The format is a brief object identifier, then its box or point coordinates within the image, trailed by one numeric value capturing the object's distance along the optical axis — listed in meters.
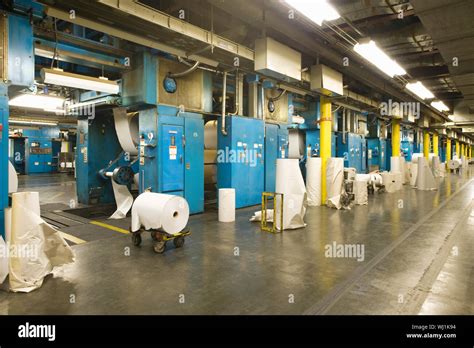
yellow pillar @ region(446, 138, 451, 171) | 26.10
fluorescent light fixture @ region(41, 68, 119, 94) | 4.53
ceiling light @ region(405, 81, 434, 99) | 8.40
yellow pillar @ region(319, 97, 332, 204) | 8.41
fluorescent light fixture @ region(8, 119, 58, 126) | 14.04
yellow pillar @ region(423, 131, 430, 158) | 17.22
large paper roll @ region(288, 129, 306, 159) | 11.14
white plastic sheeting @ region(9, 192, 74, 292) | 2.96
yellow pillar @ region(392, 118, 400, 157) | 13.64
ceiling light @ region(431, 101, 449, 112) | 10.95
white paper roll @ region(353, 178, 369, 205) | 8.02
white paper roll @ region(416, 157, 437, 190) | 11.51
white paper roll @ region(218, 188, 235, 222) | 5.92
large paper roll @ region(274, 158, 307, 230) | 5.35
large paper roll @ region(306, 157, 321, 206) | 7.81
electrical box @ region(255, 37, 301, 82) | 5.49
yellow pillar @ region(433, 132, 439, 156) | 20.42
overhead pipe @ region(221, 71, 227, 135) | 6.56
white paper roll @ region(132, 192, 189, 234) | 3.99
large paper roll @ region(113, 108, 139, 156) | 6.62
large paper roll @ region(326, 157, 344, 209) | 7.60
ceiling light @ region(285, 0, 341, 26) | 3.94
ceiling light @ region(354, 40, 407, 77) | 5.51
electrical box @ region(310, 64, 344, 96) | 6.98
